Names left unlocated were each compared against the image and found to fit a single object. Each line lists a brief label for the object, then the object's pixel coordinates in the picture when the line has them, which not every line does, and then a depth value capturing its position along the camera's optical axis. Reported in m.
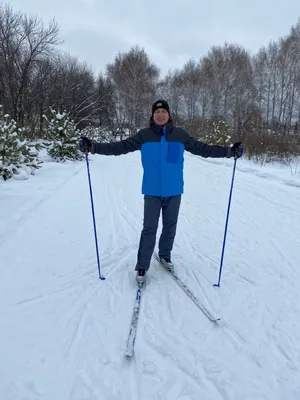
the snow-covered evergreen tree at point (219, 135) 19.11
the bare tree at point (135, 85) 37.66
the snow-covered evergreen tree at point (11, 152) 8.84
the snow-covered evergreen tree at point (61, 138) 15.20
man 3.27
